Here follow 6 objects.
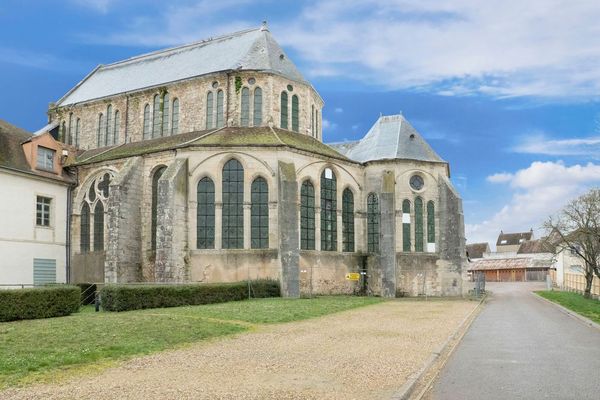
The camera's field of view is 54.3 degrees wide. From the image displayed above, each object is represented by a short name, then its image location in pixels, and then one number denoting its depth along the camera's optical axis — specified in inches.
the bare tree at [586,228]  1579.7
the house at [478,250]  4410.7
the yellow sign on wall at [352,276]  1352.1
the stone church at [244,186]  1321.4
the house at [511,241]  4603.8
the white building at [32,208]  1311.5
